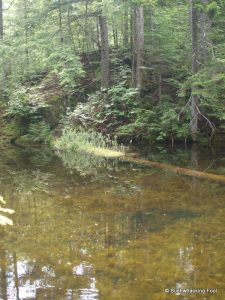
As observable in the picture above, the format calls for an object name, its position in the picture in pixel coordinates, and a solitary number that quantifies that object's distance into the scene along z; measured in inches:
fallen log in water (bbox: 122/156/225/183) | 371.2
